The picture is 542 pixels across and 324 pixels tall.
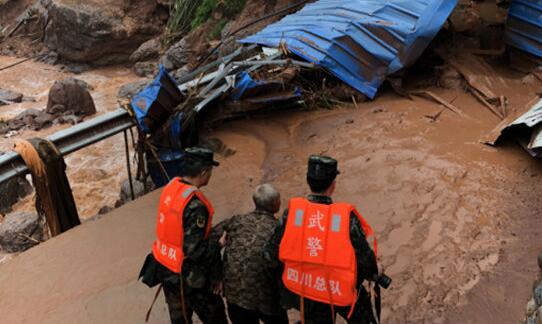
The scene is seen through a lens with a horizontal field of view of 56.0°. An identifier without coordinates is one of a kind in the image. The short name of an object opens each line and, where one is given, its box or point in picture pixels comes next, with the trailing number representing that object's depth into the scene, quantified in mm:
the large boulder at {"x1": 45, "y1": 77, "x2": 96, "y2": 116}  13461
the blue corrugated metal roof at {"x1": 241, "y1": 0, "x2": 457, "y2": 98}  7781
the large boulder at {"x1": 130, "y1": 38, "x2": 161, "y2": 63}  16672
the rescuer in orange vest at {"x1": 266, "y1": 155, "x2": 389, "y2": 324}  2758
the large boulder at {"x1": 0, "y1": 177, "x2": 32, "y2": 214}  9305
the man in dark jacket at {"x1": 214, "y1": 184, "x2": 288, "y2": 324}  3139
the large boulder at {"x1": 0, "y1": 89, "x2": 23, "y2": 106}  15132
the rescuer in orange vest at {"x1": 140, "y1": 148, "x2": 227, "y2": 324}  3156
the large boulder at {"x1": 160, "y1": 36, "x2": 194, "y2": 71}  14211
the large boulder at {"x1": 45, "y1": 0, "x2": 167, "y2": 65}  17203
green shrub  14844
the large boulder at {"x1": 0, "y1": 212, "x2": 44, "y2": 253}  7500
